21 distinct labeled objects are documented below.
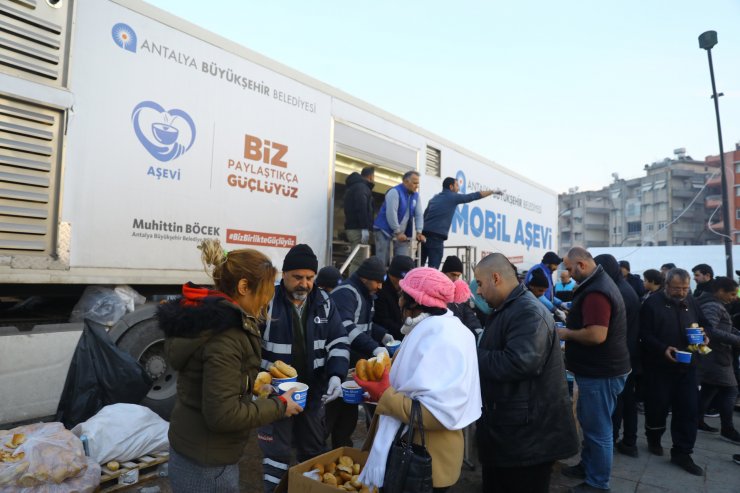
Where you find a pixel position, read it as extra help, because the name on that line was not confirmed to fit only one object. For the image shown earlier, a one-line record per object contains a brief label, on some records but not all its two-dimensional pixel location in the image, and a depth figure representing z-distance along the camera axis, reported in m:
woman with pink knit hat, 2.04
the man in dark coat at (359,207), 6.21
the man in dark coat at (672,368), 4.44
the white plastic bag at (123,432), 3.44
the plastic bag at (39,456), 2.86
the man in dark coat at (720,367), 5.33
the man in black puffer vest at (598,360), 3.57
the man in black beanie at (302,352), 2.79
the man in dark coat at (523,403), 2.56
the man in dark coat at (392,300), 4.27
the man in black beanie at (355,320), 3.56
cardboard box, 2.24
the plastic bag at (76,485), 2.87
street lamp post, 12.09
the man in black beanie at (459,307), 4.87
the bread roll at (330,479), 2.33
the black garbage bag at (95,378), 3.81
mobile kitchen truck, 3.49
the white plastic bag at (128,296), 4.01
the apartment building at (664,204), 63.81
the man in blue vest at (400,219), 6.27
